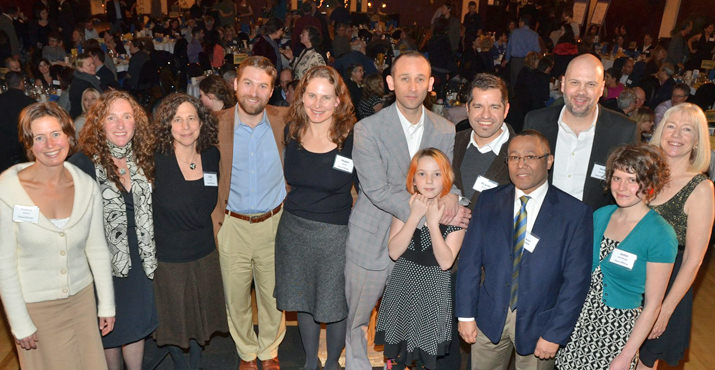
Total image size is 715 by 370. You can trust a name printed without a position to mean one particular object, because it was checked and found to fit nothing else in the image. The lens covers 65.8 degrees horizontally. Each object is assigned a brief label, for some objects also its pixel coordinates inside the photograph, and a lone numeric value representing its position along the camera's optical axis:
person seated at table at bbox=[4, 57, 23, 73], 7.11
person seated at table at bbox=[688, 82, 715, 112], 7.14
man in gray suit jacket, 2.81
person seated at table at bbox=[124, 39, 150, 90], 7.77
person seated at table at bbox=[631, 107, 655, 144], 5.00
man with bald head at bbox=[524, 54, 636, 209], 3.00
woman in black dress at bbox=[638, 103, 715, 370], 2.68
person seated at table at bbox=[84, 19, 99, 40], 11.04
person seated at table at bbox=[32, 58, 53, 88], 7.09
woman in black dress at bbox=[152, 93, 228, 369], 2.84
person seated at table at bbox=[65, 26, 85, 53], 9.98
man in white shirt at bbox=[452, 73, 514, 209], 2.81
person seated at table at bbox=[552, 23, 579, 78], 9.60
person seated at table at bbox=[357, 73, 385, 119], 5.98
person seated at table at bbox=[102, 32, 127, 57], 9.77
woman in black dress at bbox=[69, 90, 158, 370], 2.67
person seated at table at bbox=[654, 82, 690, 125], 5.92
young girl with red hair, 2.64
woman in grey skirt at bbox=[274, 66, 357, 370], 2.91
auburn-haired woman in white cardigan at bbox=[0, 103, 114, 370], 2.39
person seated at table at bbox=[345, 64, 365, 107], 6.78
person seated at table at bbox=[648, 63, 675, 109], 7.13
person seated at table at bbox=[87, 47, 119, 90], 7.13
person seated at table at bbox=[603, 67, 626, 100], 7.05
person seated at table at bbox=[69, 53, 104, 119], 5.95
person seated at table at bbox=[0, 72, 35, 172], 5.26
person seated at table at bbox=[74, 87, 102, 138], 4.50
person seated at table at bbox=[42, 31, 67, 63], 9.13
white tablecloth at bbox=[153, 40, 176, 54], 11.09
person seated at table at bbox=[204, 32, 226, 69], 8.87
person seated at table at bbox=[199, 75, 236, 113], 4.15
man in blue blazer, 2.46
